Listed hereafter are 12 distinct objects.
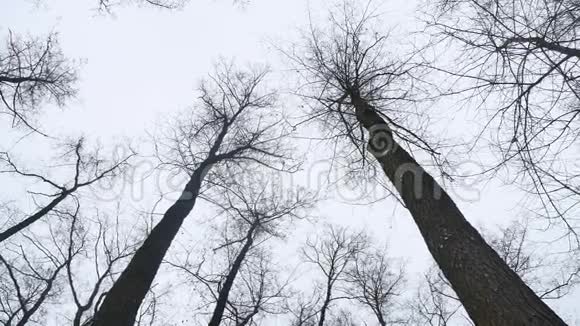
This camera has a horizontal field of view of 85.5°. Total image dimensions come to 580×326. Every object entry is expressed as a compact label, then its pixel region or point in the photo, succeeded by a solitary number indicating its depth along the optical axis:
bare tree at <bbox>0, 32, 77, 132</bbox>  5.84
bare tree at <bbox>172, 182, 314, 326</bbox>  8.76
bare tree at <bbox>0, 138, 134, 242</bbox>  7.43
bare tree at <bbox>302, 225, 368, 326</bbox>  12.72
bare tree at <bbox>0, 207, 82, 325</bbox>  8.66
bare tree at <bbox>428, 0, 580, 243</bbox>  3.28
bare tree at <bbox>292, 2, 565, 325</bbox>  2.12
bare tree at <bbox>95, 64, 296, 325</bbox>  3.87
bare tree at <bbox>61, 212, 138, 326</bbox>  8.97
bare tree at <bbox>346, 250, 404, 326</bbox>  12.96
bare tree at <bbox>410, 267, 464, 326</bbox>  13.20
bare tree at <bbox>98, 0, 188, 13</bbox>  6.13
